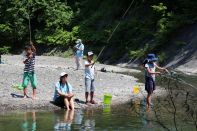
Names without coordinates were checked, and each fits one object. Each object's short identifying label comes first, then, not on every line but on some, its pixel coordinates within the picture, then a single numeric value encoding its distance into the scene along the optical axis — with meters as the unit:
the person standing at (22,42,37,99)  17.56
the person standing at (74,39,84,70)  30.36
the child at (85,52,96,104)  17.75
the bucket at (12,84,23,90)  19.78
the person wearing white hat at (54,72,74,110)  16.97
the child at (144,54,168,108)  17.58
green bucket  18.23
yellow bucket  21.28
